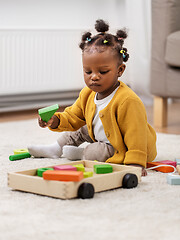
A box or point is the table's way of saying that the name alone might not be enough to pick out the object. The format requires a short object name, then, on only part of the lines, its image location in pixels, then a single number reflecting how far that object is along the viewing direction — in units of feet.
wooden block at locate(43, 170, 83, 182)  5.37
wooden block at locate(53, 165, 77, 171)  5.67
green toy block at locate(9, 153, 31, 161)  6.99
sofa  9.03
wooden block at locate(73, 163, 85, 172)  5.80
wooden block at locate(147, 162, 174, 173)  6.46
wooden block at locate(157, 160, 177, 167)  6.65
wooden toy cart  5.41
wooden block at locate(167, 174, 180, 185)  5.95
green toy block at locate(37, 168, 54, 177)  5.70
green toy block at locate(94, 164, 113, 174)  5.81
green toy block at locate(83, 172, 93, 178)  5.59
